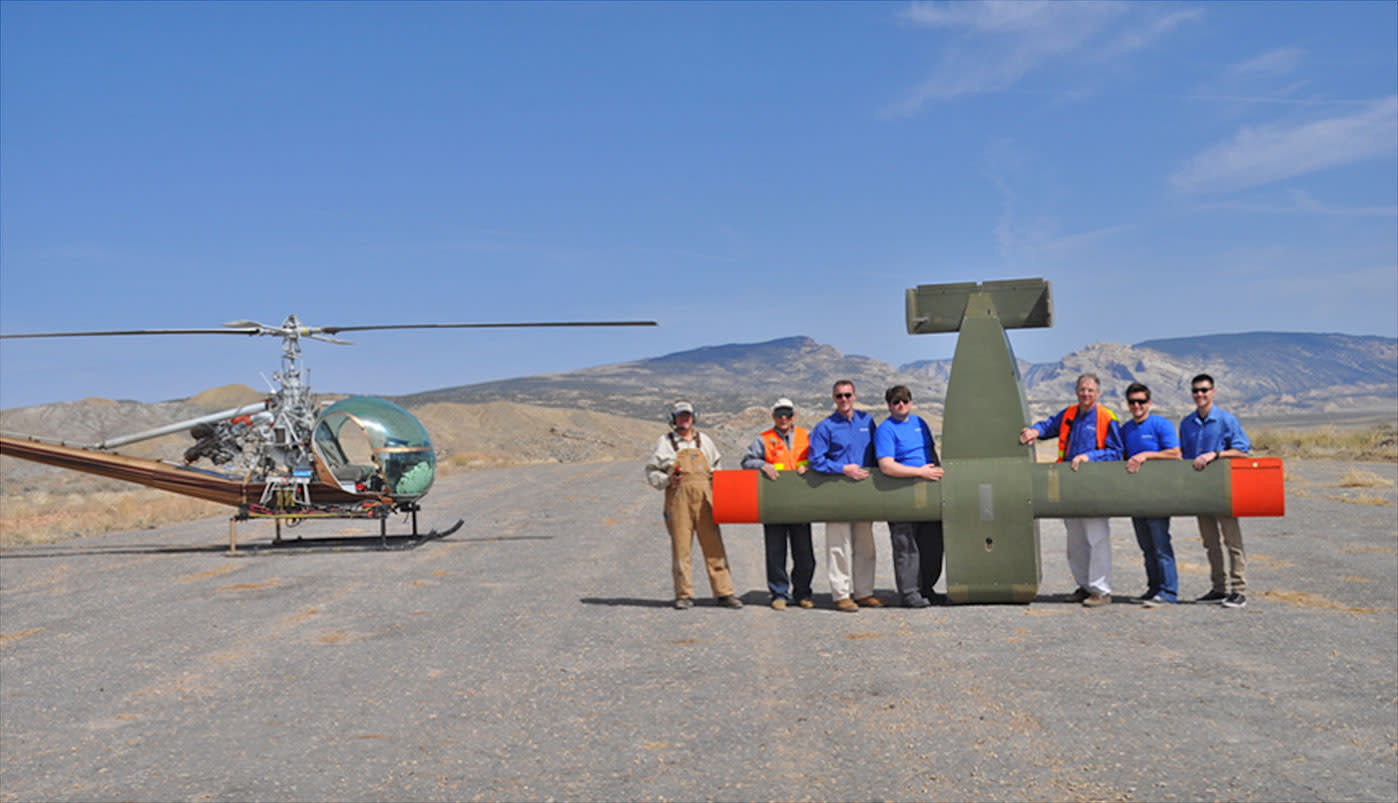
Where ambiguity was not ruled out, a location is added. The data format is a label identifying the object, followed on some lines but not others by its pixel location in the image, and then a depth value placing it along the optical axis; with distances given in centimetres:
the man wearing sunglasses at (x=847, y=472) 950
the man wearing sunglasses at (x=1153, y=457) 925
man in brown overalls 1066
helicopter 1839
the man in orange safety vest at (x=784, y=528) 1013
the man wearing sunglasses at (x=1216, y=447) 1040
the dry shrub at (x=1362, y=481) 2669
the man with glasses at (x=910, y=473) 861
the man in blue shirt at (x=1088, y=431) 906
